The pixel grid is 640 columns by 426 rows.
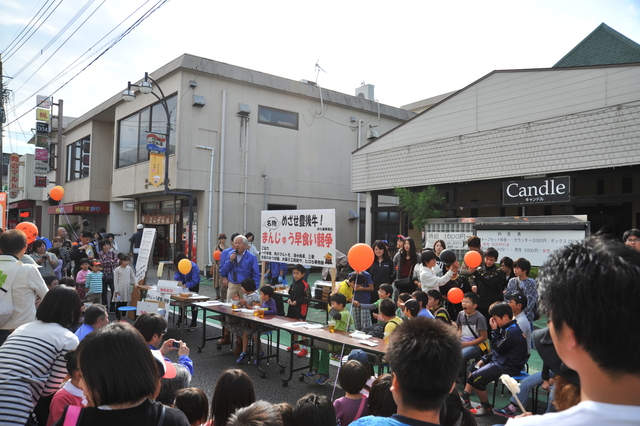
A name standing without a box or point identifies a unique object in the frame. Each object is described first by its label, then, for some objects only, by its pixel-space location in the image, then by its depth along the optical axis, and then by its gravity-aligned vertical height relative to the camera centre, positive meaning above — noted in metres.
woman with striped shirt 2.54 -0.92
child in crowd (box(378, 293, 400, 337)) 5.09 -1.11
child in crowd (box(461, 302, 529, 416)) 4.60 -1.48
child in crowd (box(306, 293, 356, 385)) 5.79 -1.55
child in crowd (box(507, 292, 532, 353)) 4.99 -1.04
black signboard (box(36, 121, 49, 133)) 22.97 +5.19
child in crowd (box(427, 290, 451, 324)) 5.71 -1.07
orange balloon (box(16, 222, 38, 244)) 8.34 -0.26
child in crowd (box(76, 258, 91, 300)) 8.91 -1.33
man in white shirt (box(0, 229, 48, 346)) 3.91 -0.65
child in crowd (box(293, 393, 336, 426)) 2.67 -1.26
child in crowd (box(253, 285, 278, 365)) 6.89 -1.35
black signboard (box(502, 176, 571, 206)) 9.80 +0.94
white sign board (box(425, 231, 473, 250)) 11.37 -0.35
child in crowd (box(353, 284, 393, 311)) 5.86 -0.96
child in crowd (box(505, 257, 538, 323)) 6.04 -0.88
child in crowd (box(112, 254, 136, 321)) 9.02 -1.38
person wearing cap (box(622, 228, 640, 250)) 4.99 -0.09
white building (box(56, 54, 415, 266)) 15.60 +3.12
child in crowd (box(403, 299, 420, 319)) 4.89 -0.99
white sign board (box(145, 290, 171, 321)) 7.83 -1.58
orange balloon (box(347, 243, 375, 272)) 5.79 -0.47
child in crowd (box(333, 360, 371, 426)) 3.32 -1.45
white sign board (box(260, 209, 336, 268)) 7.65 -0.28
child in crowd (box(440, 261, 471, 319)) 6.57 -1.01
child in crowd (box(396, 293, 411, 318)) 5.55 -1.01
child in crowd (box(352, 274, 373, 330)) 6.78 -1.34
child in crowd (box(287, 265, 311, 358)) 7.00 -1.31
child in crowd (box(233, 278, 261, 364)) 7.38 -1.39
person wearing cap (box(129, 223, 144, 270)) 15.40 -0.96
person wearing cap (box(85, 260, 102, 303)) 8.87 -1.47
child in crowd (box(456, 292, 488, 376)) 5.23 -1.34
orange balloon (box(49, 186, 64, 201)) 12.60 +0.78
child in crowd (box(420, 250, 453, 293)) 6.35 -0.79
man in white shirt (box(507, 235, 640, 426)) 0.91 -0.24
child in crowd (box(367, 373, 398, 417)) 2.86 -1.25
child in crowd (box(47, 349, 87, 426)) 2.66 -1.17
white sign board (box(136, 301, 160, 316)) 7.14 -1.55
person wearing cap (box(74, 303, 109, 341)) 3.71 -0.92
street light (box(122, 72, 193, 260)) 13.14 +2.00
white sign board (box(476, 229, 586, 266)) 9.42 -0.31
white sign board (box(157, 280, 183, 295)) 8.12 -1.35
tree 12.13 +0.63
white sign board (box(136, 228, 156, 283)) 10.24 -0.86
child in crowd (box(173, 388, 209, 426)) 2.70 -1.22
